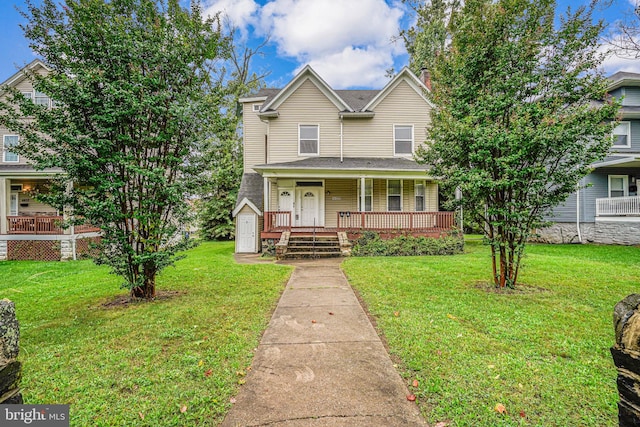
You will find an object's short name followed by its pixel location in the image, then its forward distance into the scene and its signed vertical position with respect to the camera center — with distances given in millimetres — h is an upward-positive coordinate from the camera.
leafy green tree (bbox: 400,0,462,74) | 25203 +16157
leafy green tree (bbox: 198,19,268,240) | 6402 +2542
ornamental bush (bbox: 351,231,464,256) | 12312 -1192
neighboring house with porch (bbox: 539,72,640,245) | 13945 +846
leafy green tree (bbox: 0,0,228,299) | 4859 +1756
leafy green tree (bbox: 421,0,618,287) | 5406 +1937
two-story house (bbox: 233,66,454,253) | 14836 +3479
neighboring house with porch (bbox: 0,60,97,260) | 13125 -769
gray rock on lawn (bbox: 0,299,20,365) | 1349 -535
